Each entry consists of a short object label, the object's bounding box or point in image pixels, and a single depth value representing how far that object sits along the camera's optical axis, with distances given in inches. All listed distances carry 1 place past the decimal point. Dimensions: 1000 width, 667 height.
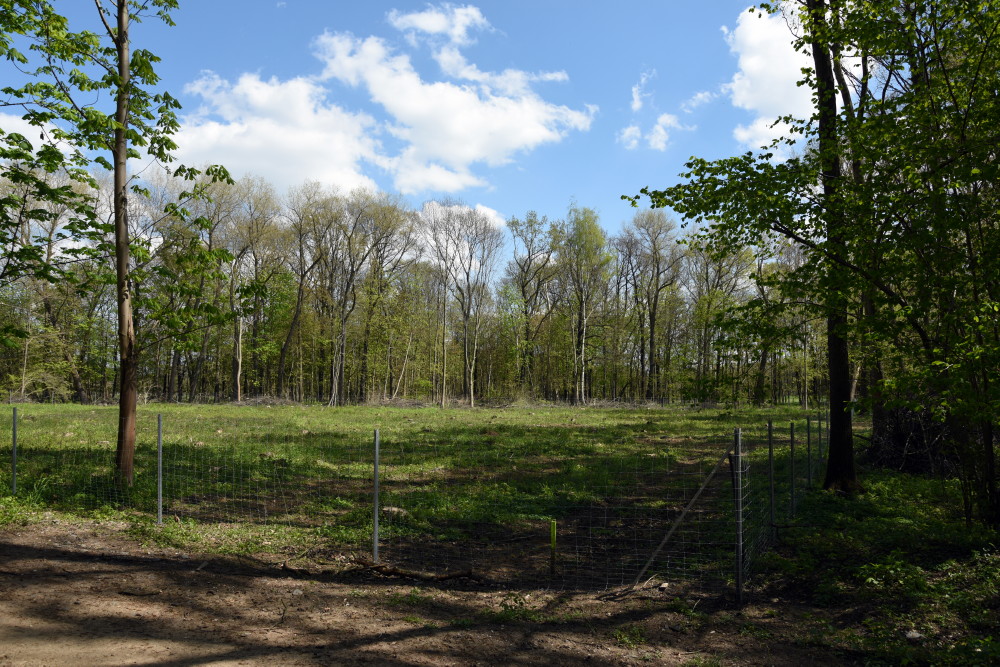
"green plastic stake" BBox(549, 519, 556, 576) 241.0
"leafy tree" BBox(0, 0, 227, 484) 320.2
